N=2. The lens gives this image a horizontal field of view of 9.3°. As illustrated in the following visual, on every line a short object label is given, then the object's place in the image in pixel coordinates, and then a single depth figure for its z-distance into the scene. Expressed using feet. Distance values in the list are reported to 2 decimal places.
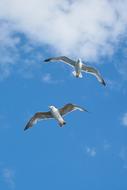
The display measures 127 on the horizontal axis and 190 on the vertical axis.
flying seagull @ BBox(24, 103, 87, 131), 160.66
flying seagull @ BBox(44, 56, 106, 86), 168.53
